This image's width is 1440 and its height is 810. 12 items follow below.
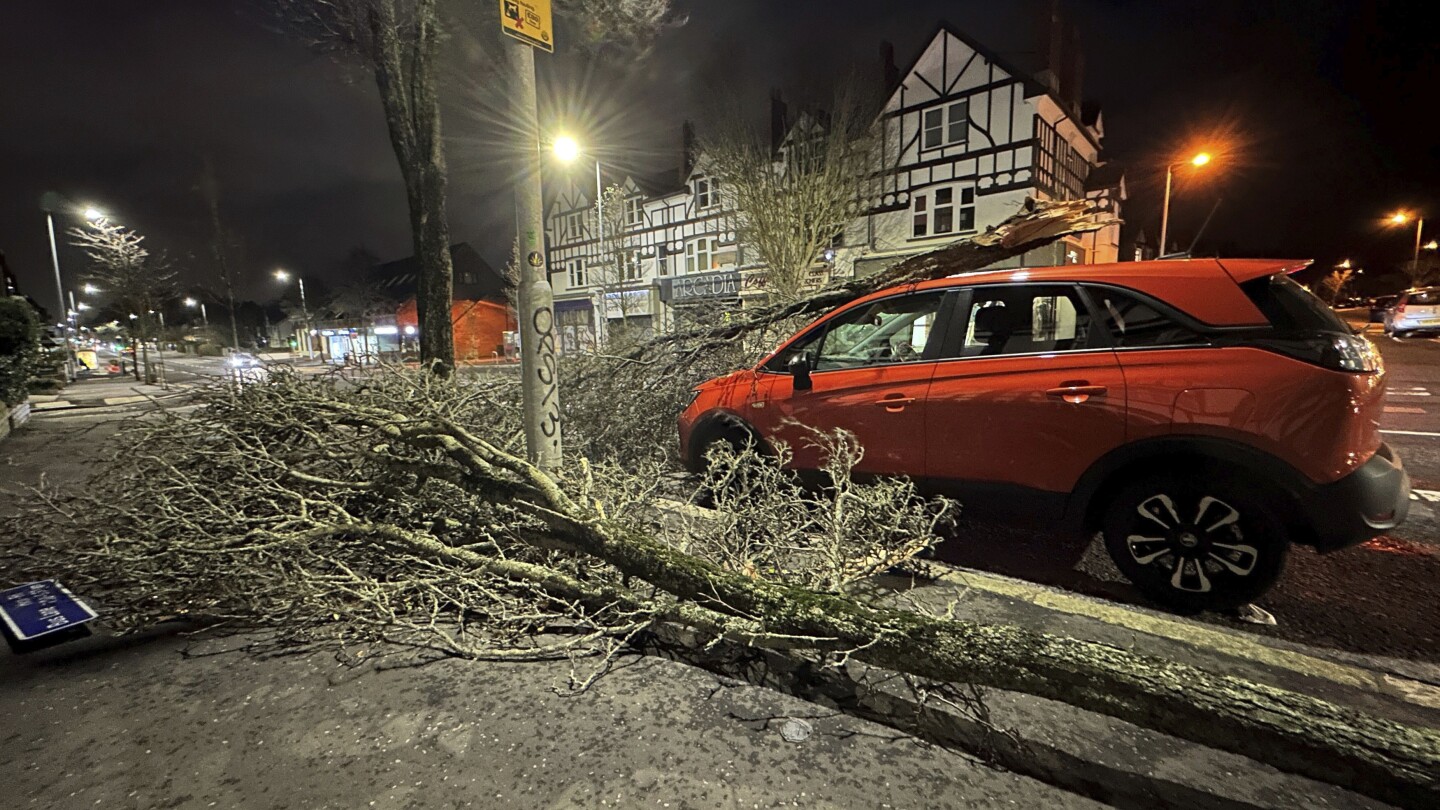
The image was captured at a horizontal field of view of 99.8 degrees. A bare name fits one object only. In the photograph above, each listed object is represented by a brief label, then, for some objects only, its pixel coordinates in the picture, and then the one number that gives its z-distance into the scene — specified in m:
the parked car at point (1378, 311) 27.29
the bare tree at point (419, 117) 7.55
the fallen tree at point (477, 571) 1.83
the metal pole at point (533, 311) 4.03
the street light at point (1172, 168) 17.52
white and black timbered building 18.95
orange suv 2.62
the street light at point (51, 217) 20.05
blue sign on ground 2.82
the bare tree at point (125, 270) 20.73
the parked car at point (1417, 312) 18.39
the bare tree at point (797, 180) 14.95
